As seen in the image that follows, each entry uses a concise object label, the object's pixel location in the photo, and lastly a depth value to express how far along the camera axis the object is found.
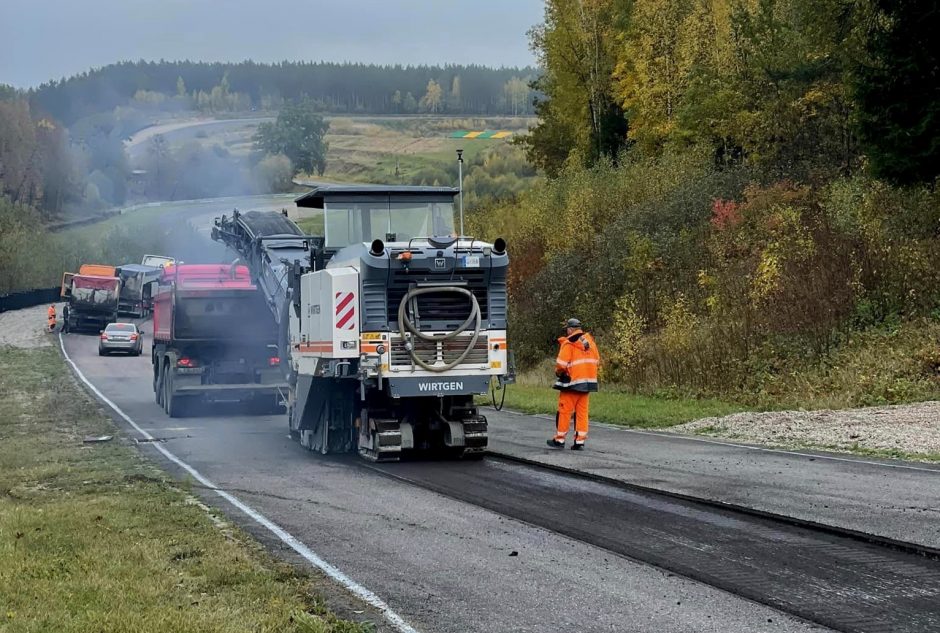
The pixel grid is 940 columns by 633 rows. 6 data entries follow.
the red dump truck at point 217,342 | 26.95
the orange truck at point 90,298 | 63.62
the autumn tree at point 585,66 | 62.56
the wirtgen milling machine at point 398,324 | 16.91
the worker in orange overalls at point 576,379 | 18.33
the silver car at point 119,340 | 53.50
